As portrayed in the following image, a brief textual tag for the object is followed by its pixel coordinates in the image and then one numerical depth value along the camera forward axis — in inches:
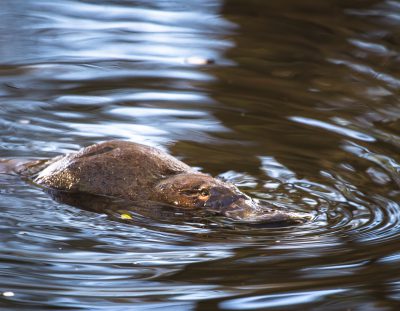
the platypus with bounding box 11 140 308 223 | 340.2
